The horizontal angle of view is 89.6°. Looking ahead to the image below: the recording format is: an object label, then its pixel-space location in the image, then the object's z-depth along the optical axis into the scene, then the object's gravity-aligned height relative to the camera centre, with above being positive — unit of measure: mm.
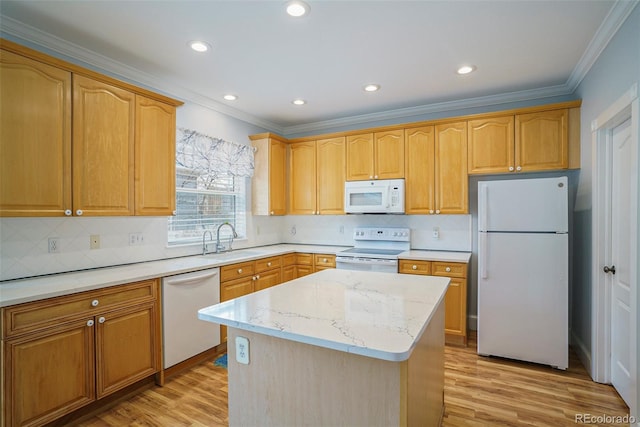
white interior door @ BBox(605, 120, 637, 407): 2238 -338
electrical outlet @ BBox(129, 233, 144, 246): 2913 -247
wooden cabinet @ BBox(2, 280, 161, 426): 1819 -894
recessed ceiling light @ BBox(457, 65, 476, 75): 2857 +1287
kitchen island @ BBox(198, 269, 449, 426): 1169 -599
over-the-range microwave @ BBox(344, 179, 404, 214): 3842 +189
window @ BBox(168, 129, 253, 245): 3404 +250
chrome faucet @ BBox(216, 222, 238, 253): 3684 -345
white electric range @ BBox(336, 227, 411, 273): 3597 -485
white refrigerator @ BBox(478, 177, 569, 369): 2805 -531
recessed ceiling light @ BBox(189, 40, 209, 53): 2428 +1277
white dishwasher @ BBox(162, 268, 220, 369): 2631 -858
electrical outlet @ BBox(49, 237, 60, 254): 2387 -246
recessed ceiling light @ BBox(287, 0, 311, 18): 1981 +1282
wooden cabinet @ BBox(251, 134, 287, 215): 4301 +478
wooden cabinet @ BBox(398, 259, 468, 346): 3336 -889
